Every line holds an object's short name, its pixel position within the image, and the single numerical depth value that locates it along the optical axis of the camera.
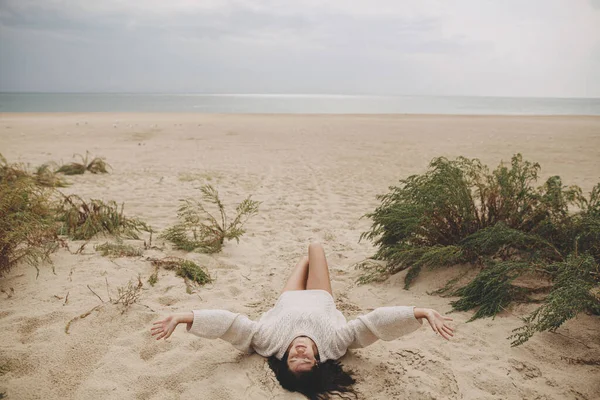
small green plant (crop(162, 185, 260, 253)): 4.68
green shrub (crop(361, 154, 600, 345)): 3.16
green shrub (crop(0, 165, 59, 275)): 3.53
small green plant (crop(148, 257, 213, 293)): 3.87
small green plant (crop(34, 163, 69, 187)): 6.85
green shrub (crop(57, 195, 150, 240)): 4.59
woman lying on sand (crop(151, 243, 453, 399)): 2.54
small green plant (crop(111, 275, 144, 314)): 3.28
